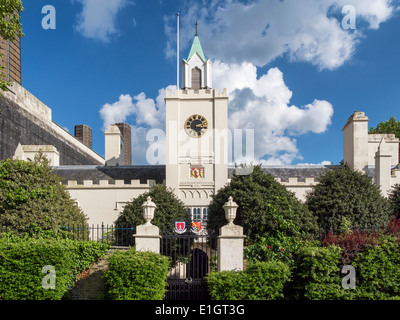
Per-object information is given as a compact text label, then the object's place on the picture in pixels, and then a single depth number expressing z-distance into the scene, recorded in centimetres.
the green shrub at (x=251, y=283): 1111
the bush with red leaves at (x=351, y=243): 1183
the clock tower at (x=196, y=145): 2541
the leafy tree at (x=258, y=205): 1797
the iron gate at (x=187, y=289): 1277
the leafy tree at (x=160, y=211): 1980
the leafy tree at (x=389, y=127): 4027
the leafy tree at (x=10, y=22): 1425
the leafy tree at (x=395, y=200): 2325
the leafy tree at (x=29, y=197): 1539
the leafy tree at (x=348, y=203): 2041
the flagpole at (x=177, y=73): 2658
